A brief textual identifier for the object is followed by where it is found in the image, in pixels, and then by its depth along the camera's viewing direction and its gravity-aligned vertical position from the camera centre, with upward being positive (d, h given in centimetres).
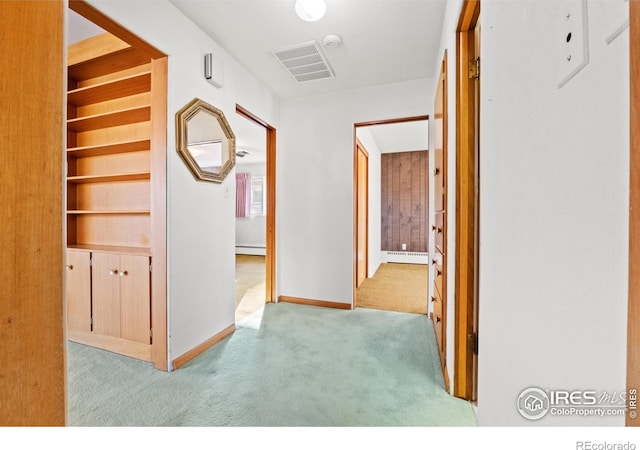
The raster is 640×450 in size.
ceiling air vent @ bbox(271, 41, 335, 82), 223 +146
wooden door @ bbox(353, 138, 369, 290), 426 -4
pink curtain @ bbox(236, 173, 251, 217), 693 +74
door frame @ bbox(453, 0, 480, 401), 141 +9
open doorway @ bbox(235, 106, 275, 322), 319 +16
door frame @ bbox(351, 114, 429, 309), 284 +51
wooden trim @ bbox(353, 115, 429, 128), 277 +109
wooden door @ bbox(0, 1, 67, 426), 52 +1
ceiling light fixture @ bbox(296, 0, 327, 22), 173 +141
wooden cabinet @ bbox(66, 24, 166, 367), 180 +23
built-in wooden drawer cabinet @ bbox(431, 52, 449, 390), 174 +2
